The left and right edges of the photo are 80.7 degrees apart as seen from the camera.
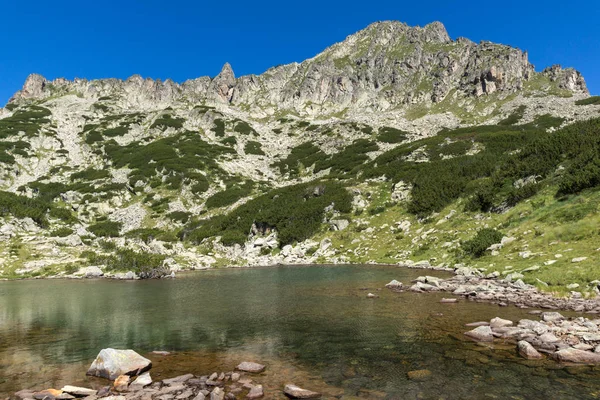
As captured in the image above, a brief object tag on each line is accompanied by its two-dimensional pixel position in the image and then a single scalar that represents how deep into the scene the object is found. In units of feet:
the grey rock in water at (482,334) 42.76
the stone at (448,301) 64.80
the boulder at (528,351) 36.27
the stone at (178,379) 34.37
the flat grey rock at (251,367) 37.35
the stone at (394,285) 83.97
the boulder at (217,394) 30.63
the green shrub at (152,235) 223.43
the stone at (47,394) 30.70
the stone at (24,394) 31.99
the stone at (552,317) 46.55
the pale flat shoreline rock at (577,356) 34.24
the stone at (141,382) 33.71
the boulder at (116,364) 36.83
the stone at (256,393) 31.12
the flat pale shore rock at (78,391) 31.81
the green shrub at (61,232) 209.01
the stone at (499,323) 46.11
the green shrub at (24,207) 217.56
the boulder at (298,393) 30.42
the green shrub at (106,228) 235.81
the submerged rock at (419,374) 33.27
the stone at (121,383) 33.38
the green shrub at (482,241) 100.07
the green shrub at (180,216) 255.50
